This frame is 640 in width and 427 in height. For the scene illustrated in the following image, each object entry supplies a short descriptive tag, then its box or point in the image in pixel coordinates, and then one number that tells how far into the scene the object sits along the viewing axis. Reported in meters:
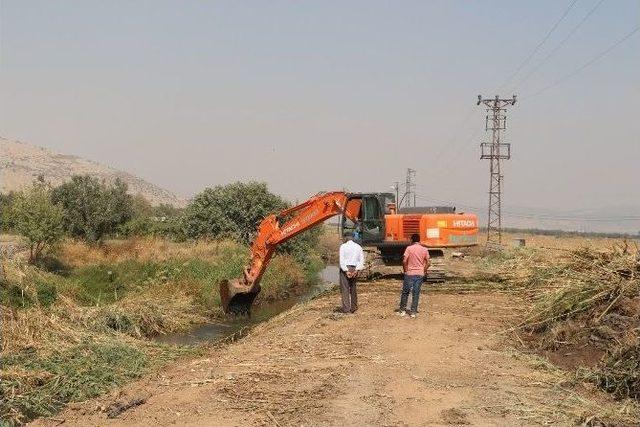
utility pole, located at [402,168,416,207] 84.56
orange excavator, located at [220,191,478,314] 18.73
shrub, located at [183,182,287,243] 38.22
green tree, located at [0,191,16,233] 27.34
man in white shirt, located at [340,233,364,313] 14.43
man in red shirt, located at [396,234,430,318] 14.26
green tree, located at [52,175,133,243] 34.72
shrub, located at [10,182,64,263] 26.12
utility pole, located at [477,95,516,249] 50.00
